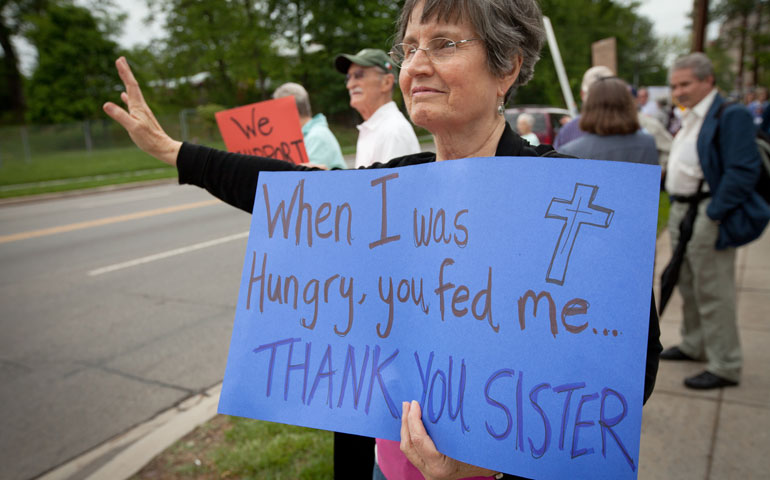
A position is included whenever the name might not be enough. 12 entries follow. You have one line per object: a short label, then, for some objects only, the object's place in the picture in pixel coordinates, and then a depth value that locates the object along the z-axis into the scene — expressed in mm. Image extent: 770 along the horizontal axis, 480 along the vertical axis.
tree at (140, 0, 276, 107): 11938
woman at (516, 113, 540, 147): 6277
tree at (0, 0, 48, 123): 39094
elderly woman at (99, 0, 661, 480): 1223
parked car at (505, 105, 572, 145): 12654
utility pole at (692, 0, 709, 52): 11044
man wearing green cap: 2873
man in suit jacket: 3090
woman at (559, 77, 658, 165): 3256
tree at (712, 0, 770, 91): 27961
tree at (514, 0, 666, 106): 14927
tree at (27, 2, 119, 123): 35281
